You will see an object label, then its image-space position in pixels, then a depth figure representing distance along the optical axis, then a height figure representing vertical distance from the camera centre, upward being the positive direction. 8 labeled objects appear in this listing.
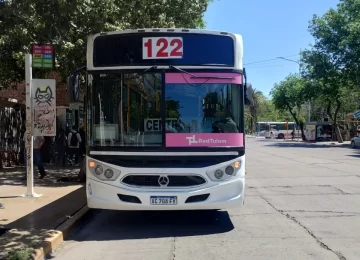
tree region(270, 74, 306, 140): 60.78 +4.49
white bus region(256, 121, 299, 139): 77.19 -0.35
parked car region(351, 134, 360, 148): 39.87 -1.37
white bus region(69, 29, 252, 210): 7.47 +0.13
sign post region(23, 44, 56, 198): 10.44 +0.45
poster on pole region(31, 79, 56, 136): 10.55 +0.47
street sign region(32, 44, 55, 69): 10.05 +1.65
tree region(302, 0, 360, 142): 38.91 +6.86
